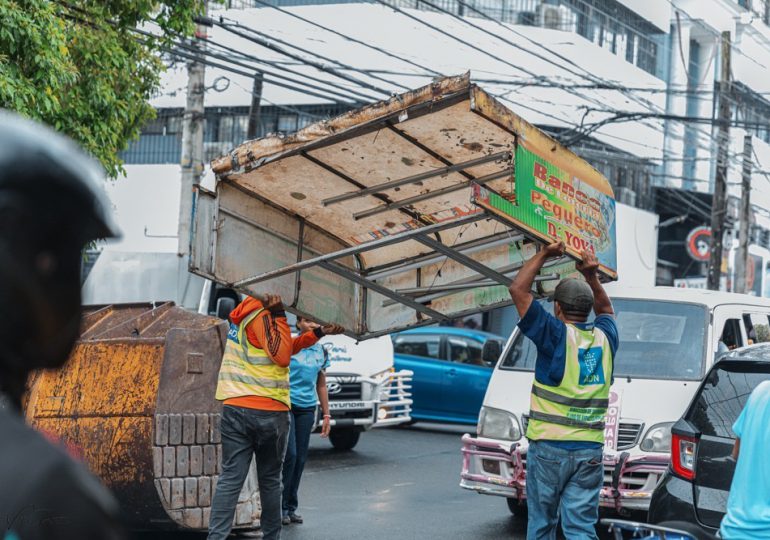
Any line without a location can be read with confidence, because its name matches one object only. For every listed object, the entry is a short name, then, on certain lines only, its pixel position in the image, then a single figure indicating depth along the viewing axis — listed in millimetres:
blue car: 16984
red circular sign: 31359
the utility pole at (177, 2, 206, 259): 18219
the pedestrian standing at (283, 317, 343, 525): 9289
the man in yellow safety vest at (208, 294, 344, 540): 7012
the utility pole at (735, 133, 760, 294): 28922
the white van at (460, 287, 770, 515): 8508
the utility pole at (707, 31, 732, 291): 24969
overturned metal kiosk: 5586
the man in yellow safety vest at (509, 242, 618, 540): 5996
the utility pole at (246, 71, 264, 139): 22394
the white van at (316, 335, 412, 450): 13789
